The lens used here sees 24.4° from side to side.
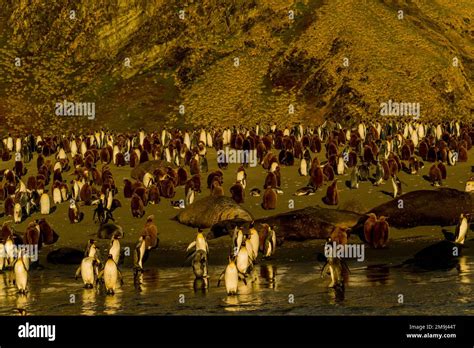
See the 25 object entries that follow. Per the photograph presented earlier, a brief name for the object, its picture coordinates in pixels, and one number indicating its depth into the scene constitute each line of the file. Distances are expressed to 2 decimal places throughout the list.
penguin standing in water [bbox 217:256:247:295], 25.61
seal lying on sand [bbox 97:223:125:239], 34.75
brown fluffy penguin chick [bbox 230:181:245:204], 38.81
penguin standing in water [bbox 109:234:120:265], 30.18
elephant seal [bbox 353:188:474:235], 34.00
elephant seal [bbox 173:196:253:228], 35.16
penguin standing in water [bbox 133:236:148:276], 29.56
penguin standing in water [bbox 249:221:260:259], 29.88
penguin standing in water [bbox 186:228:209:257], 29.53
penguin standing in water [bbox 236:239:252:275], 27.38
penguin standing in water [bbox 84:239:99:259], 28.57
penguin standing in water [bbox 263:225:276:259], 30.80
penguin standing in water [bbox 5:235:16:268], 30.92
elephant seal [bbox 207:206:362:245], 32.69
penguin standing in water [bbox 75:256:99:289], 27.66
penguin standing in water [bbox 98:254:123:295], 26.70
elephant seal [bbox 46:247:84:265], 31.86
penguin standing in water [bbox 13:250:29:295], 27.19
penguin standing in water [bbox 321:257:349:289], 25.91
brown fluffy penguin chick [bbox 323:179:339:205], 37.91
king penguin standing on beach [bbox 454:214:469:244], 30.75
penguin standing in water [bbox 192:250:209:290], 28.12
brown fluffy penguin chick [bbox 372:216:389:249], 31.02
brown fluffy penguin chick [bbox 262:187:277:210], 37.69
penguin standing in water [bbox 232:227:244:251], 30.42
